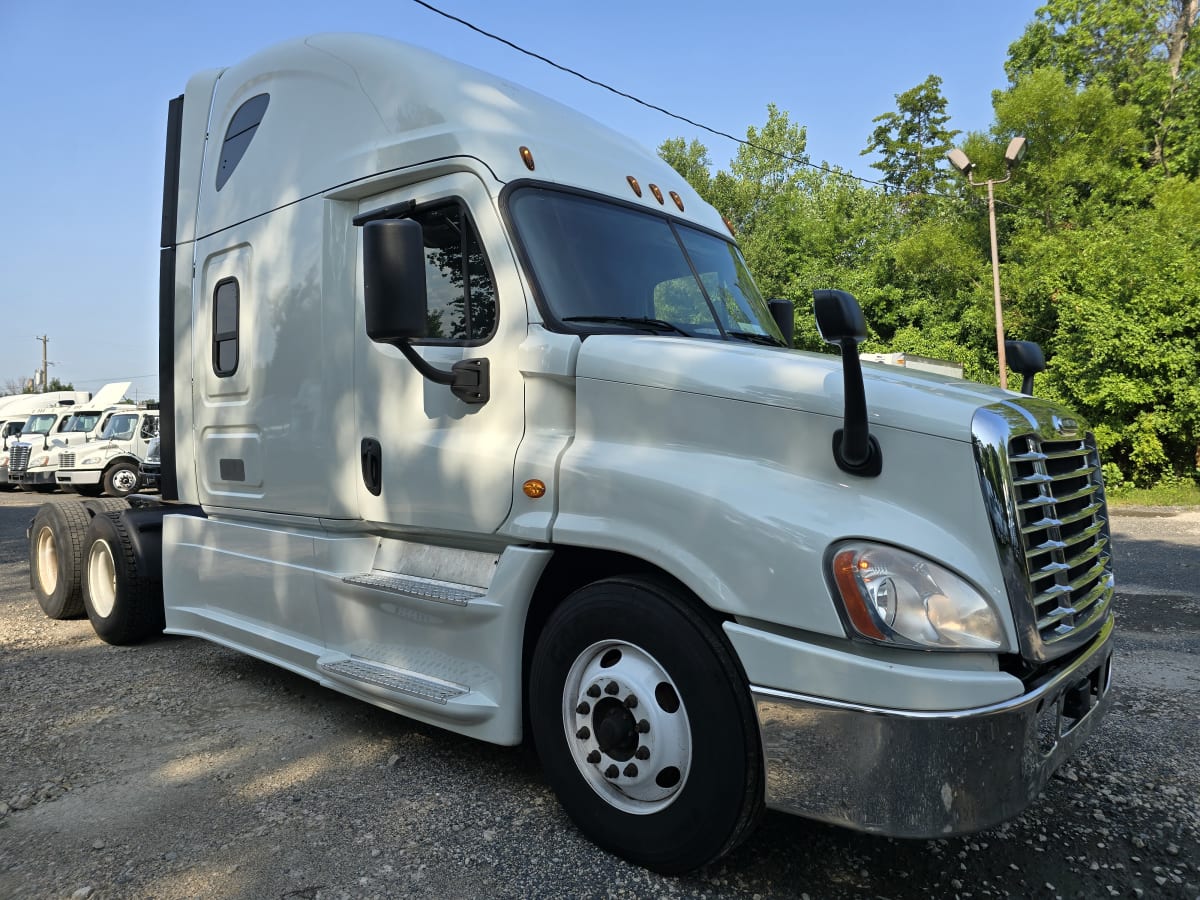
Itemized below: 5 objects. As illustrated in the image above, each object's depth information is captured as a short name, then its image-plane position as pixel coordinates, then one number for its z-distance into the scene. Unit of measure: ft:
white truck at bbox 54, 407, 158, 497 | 64.54
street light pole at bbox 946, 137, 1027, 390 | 69.05
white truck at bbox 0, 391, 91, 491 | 76.09
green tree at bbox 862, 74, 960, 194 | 115.03
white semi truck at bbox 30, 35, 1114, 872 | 7.56
